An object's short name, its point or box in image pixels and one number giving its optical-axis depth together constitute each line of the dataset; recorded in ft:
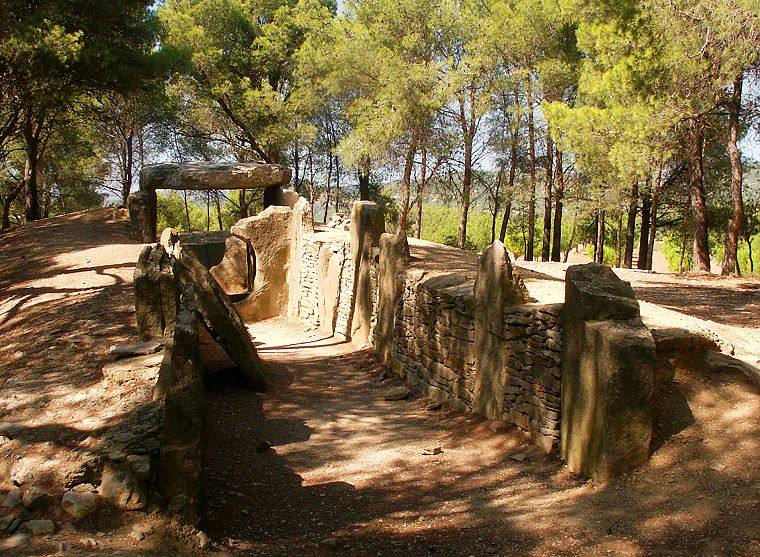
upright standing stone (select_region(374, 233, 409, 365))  35.81
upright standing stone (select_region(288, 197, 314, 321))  50.34
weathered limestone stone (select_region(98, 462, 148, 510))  15.16
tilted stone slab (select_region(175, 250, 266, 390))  29.86
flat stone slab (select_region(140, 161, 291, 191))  57.36
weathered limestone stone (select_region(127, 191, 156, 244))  58.39
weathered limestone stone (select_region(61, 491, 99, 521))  14.49
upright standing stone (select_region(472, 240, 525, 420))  24.76
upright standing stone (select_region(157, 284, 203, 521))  15.80
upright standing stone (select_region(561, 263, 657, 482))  18.20
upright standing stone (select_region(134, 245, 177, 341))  26.30
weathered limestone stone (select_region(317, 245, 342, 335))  45.14
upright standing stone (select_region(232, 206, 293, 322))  50.67
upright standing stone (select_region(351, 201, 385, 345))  40.60
